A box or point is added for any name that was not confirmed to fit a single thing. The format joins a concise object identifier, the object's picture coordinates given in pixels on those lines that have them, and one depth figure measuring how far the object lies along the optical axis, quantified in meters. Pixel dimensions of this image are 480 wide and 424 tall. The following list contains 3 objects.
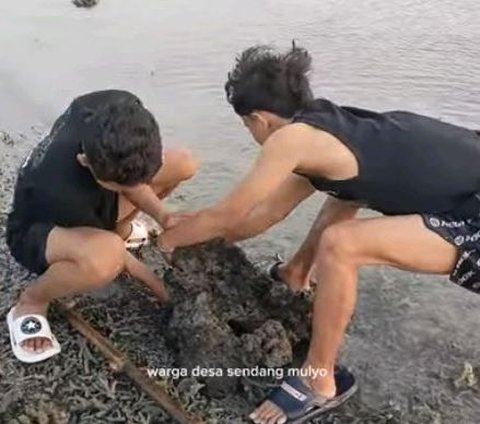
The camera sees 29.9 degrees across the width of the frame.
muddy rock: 2.98
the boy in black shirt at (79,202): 2.83
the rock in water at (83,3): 6.89
